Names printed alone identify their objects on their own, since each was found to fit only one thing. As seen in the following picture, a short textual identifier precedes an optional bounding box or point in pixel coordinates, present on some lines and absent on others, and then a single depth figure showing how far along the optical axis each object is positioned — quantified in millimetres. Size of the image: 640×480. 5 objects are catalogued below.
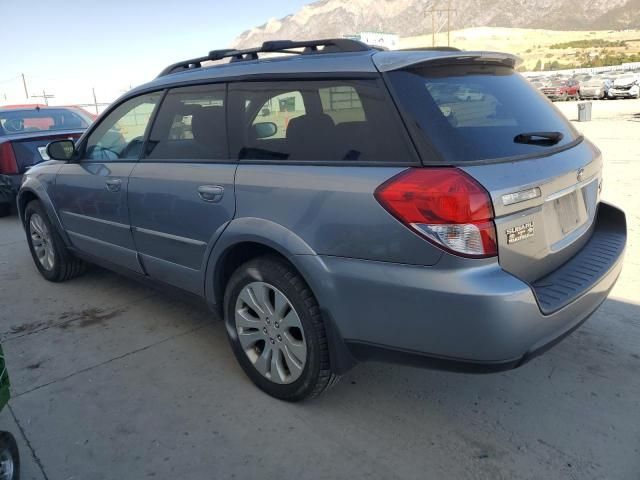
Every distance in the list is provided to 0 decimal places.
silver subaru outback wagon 2090
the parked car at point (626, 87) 29375
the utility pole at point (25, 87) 32725
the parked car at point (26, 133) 7297
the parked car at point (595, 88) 31219
